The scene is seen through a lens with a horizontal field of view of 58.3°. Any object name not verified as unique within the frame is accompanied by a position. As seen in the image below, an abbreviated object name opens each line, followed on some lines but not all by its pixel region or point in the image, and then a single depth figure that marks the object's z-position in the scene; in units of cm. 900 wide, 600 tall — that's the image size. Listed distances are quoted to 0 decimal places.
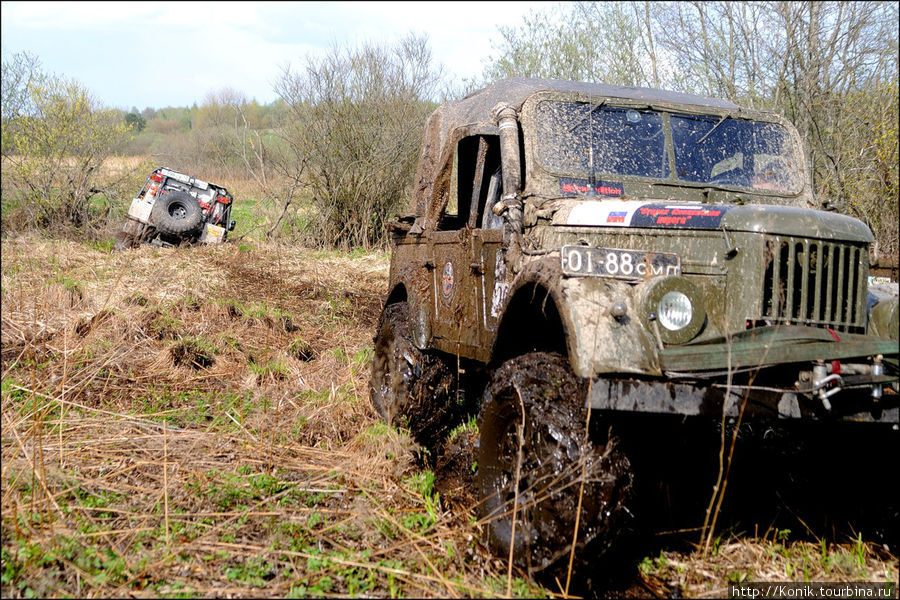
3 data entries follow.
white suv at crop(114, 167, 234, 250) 1448
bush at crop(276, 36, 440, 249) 1727
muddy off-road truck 323
